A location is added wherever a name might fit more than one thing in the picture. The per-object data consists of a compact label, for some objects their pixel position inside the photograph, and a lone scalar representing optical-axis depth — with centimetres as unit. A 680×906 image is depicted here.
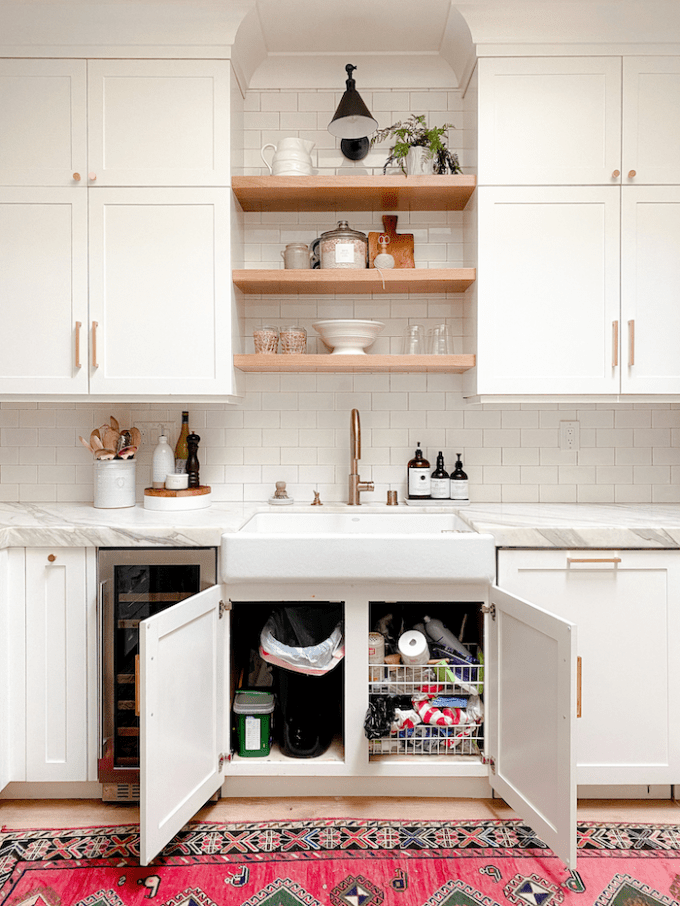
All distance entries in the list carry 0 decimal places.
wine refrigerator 188
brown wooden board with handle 242
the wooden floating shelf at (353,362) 221
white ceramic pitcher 224
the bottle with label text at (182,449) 246
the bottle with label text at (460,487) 241
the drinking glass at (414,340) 235
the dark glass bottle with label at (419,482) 242
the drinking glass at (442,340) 231
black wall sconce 209
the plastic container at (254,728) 193
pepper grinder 241
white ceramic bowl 226
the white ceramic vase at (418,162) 222
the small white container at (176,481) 223
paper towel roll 188
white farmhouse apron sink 181
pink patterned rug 155
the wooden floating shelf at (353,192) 218
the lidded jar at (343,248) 226
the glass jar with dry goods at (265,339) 227
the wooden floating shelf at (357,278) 219
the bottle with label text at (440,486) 241
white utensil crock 225
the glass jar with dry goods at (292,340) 228
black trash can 186
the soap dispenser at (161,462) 233
